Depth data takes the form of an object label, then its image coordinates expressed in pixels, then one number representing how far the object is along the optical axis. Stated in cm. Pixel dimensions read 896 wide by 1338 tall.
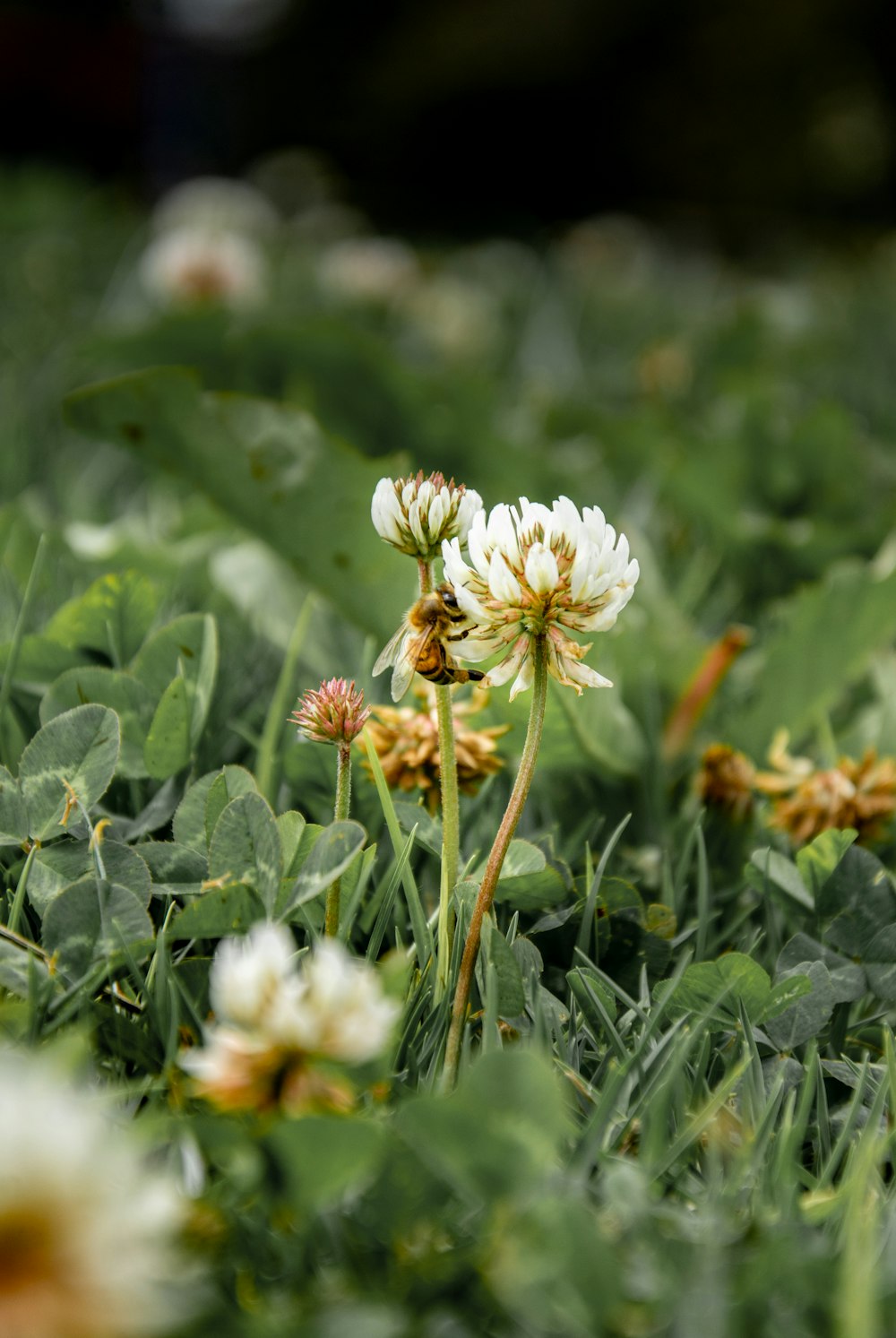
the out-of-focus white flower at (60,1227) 41
